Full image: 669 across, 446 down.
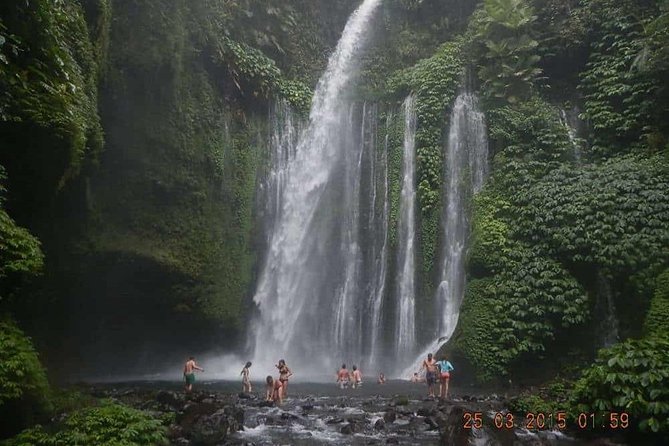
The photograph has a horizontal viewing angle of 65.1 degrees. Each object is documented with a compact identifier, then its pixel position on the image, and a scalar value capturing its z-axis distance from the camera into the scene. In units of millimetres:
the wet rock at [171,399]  9835
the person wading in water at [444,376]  11195
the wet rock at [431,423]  8605
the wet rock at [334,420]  8952
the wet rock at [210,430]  7543
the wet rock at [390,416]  9066
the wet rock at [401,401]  10312
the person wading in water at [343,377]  13164
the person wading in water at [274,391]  10789
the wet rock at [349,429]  8359
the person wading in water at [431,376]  11299
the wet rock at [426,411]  9209
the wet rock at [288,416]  9273
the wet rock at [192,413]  8141
